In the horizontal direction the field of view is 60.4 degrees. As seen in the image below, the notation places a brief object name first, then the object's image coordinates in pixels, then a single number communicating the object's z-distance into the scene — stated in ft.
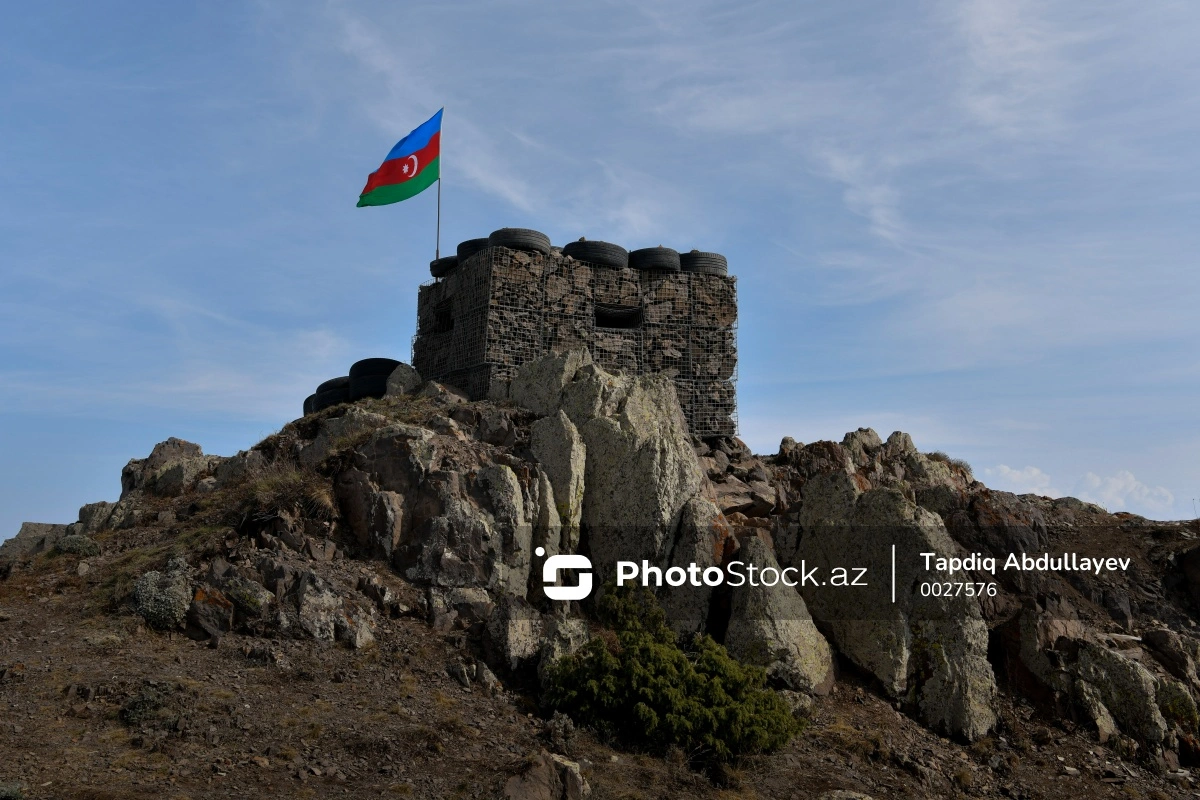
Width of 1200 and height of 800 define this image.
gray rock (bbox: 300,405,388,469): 90.22
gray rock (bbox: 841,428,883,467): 112.06
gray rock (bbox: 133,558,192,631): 69.72
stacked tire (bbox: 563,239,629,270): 122.72
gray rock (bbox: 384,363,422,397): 117.60
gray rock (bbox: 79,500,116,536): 96.48
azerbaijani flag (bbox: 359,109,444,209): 120.37
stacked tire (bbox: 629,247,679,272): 124.88
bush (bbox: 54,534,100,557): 82.48
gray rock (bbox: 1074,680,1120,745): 75.41
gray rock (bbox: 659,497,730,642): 79.25
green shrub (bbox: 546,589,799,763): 65.05
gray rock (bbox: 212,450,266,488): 95.35
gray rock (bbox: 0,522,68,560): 87.97
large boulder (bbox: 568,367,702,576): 83.66
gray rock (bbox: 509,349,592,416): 96.22
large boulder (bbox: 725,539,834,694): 75.46
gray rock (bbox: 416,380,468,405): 103.81
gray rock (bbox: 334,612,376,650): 69.97
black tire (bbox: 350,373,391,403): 122.83
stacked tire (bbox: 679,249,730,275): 126.93
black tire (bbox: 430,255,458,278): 127.65
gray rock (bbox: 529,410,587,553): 84.79
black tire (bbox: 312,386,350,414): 130.21
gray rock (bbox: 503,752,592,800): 55.62
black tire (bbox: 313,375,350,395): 131.39
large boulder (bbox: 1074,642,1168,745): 75.92
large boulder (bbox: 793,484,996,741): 76.54
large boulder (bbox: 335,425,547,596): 78.38
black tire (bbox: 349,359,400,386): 124.36
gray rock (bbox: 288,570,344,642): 70.13
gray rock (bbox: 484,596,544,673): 71.10
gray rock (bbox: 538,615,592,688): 70.18
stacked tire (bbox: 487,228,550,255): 118.11
